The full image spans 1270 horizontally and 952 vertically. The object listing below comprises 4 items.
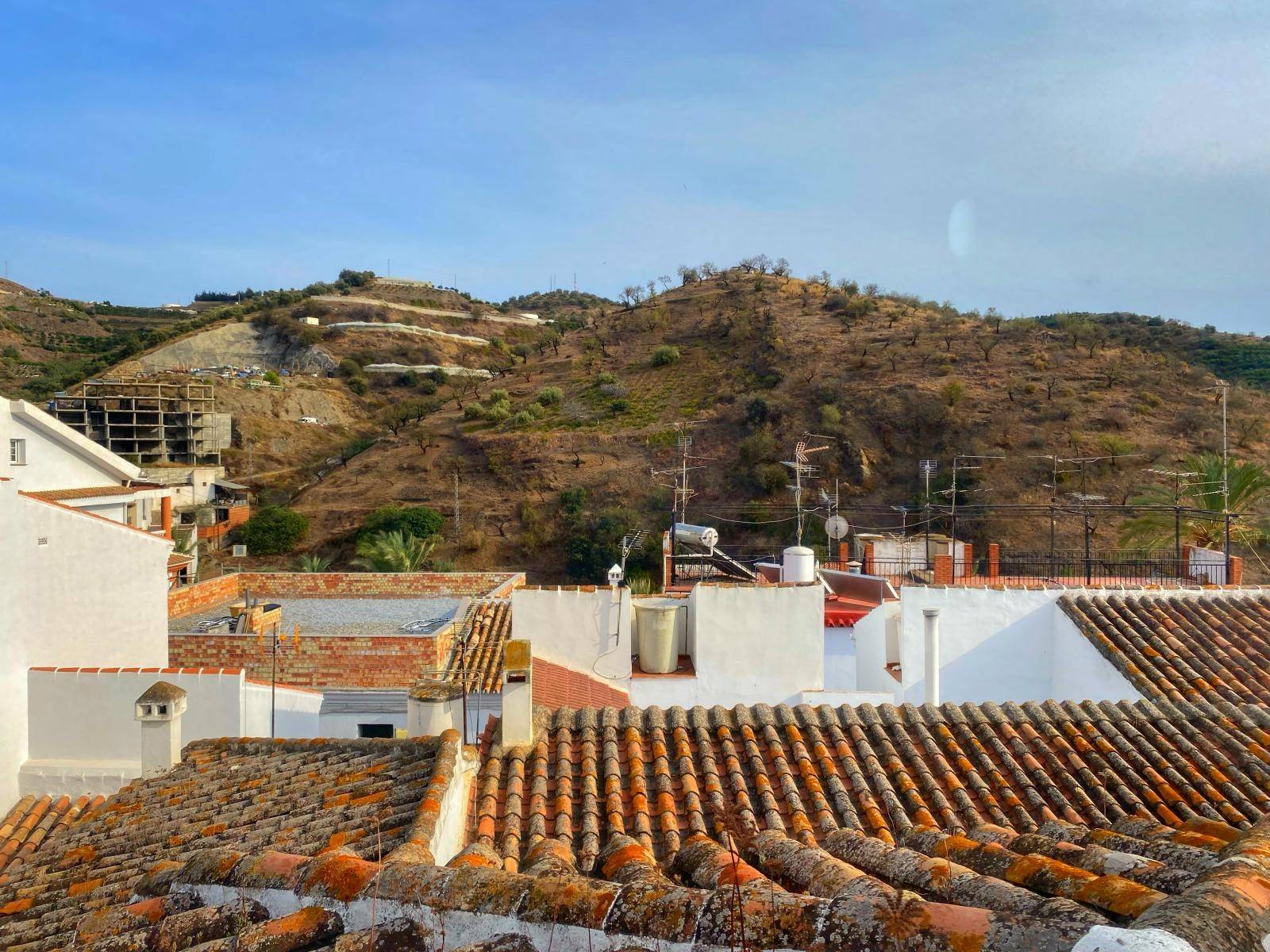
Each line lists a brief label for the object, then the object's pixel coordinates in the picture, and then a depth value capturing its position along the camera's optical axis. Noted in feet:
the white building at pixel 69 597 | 26.14
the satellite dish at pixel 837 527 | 57.21
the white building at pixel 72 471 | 59.57
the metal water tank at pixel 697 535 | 50.67
